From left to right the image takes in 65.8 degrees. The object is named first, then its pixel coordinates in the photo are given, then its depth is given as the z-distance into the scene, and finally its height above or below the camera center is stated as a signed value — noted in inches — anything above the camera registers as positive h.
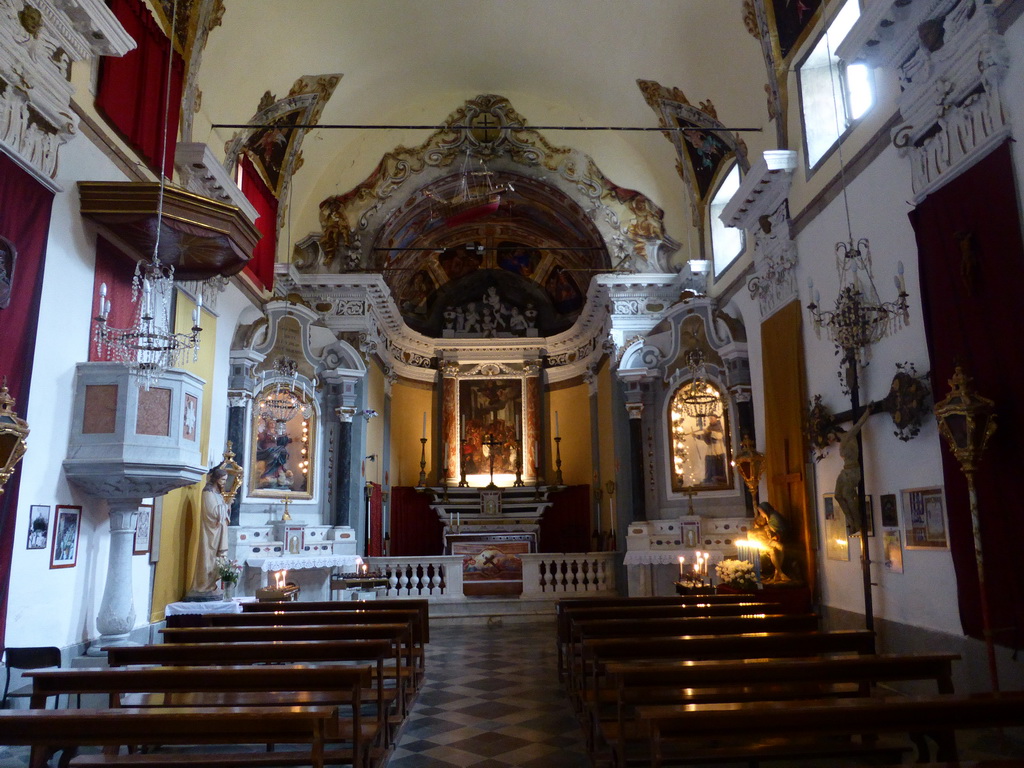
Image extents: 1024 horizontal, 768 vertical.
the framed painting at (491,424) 780.0 +108.9
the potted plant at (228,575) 389.7 -18.0
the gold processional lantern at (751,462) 434.6 +38.3
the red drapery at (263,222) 516.1 +218.4
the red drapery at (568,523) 730.8 +10.6
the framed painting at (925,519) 270.7 +3.9
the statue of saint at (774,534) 381.1 -0.9
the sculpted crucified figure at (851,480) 304.0 +19.4
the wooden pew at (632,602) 303.7 -26.9
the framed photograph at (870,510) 320.8 +8.4
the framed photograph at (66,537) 272.6 +0.8
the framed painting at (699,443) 524.7 +60.9
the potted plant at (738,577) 376.8 -21.1
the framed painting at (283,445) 520.4 +61.7
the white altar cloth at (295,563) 467.5 -15.5
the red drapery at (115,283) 304.3 +100.3
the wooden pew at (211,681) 165.8 -29.8
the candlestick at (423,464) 740.6 +66.6
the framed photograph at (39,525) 257.9 +4.7
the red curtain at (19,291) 242.2 +78.5
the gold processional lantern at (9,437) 220.5 +28.5
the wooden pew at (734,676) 165.6 -30.1
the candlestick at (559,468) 747.4 +61.7
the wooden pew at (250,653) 202.7 -29.4
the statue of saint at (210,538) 382.0 -0.1
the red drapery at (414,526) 719.7 +8.9
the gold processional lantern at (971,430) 226.2 +28.4
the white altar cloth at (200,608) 364.5 -32.0
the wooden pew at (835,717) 137.8 -32.2
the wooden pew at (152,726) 136.5 -32.1
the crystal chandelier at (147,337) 267.1 +73.2
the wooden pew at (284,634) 232.2 -28.2
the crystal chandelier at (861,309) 288.8 +81.1
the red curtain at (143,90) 322.3 +193.5
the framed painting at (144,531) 340.5 +3.2
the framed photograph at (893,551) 298.0 -7.6
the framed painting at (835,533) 345.4 -0.7
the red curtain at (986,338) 227.3 +58.1
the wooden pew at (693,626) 240.1 -27.9
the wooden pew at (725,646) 200.1 -28.8
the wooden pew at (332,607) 322.3 -28.7
